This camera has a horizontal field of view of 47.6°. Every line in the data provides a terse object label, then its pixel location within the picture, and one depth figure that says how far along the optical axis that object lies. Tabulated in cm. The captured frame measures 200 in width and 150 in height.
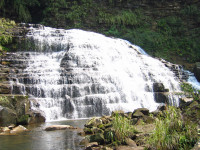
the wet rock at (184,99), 1342
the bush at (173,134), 556
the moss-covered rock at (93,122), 968
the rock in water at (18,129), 1041
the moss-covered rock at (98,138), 757
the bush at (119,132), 728
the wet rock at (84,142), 786
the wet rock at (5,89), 1463
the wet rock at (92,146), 707
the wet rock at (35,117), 1307
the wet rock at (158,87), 1909
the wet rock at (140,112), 1023
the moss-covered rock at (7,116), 1184
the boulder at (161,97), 1834
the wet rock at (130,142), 688
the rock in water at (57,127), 1073
